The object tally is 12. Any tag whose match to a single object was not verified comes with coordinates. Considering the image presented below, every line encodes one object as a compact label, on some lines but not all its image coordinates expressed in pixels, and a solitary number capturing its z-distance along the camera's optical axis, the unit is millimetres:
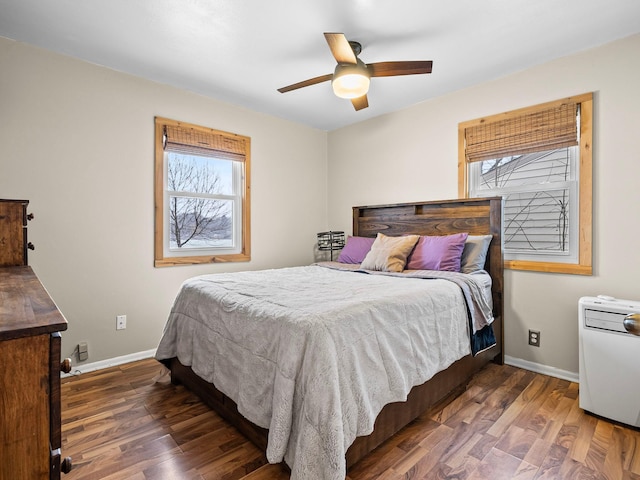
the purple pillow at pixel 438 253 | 2785
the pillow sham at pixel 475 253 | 2807
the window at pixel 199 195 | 3117
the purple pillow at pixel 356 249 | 3518
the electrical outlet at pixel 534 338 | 2744
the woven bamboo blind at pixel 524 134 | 2600
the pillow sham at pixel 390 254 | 2943
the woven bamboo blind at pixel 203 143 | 3133
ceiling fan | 2113
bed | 1380
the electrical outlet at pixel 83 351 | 2662
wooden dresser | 696
